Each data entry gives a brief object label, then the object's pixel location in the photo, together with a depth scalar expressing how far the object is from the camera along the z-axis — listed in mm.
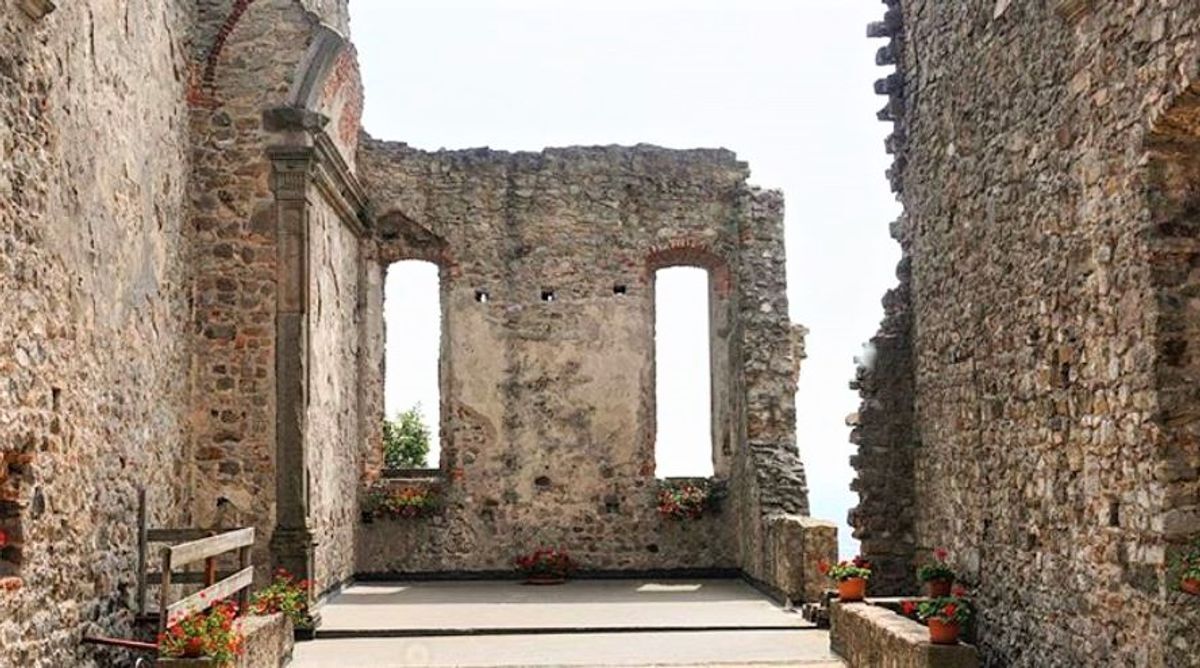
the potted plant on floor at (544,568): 16891
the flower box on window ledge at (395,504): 16938
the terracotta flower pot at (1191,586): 6078
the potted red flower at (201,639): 8359
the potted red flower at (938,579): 9797
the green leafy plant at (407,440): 24047
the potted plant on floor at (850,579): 11031
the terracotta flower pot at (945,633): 8383
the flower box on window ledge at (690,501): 17219
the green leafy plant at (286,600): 10923
